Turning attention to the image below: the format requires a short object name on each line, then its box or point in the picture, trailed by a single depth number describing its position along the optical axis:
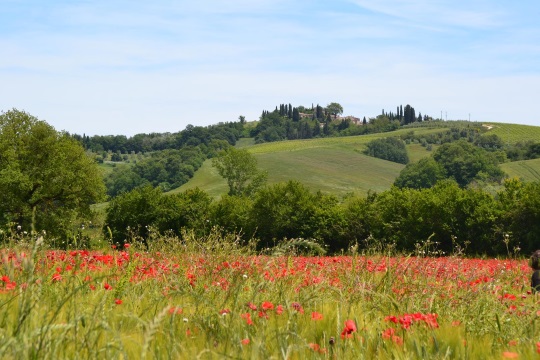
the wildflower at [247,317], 7.98
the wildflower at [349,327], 7.05
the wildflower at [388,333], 7.73
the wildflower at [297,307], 8.63
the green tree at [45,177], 92.81
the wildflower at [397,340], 7.55
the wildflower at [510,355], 5.68
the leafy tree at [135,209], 117.19
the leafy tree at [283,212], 110.12
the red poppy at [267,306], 8.46
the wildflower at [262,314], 8.55
